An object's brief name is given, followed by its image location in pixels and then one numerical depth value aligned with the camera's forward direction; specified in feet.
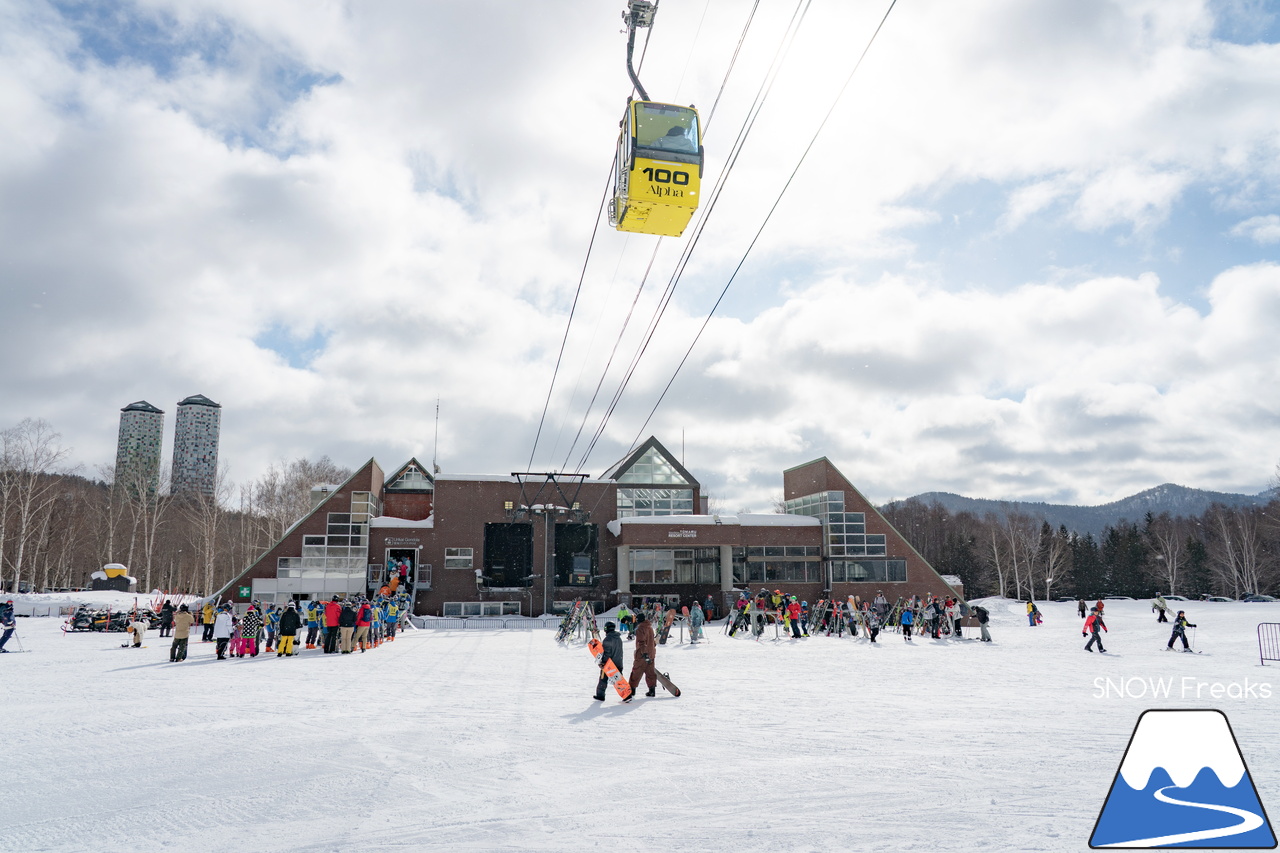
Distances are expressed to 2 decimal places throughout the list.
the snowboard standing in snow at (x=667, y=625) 73.12
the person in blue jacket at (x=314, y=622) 71.36
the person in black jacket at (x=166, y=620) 82.74
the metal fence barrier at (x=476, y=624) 114.52
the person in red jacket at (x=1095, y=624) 65.94
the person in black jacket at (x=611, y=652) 39.32
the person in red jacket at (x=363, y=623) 68.59
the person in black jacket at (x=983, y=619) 82.53
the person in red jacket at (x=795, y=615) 85.61
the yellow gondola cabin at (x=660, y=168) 48.88
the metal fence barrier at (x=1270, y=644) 60.13
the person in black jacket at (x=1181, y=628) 64.64
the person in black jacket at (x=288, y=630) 63.31
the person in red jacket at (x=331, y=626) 65.46
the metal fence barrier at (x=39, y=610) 131.83
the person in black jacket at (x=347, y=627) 65.51
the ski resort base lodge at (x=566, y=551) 134.72
